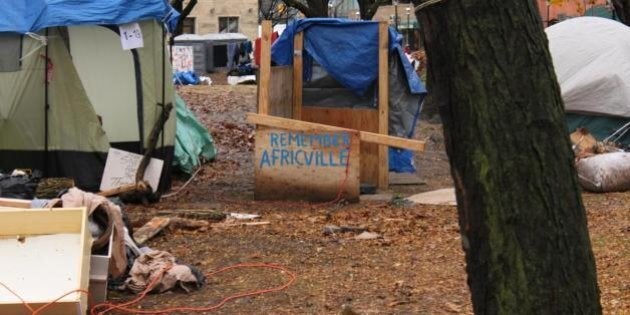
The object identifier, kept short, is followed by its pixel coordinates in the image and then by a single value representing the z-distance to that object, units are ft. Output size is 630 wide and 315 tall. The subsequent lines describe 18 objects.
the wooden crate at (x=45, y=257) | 18.44
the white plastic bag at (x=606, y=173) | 40.04
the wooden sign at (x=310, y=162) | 36.37
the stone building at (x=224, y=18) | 179.73
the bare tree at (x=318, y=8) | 66.54
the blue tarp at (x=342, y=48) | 40.22
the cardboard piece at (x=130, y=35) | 37.37
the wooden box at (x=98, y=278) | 21.06
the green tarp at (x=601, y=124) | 50.44
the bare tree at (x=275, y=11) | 146.07
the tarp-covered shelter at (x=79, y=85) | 36.27
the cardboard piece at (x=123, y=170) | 37.73
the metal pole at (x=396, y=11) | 119.20
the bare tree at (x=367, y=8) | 73.10
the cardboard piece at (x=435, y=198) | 37.24
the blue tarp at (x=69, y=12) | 35.63
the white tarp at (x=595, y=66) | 50.19
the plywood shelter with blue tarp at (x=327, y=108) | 38.58
